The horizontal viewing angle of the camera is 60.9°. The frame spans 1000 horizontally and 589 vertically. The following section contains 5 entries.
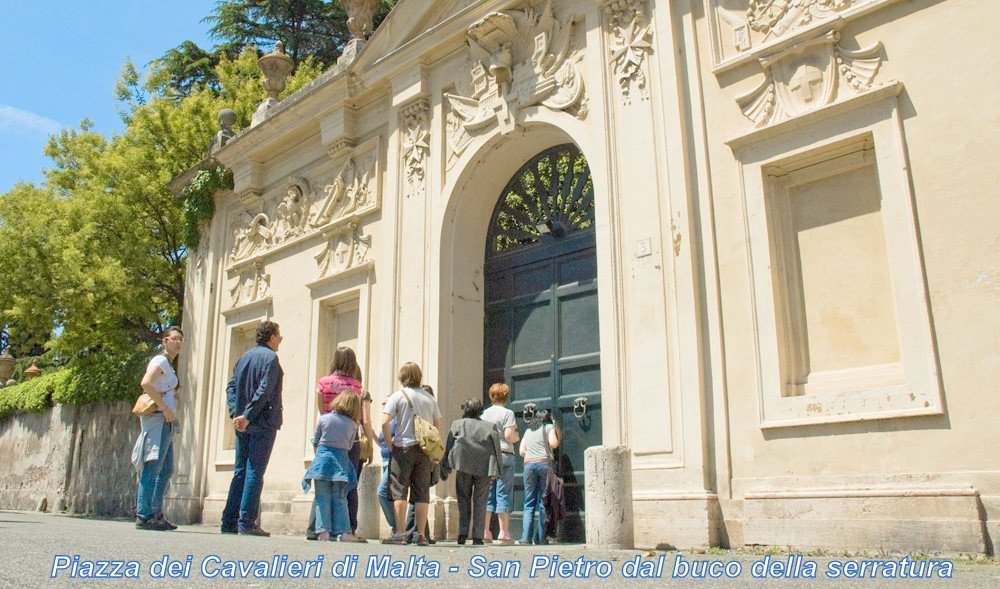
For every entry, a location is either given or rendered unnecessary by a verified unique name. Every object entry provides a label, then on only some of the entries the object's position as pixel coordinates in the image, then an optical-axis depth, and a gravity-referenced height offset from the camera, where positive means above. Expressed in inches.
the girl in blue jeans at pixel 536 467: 323.6 +13.7
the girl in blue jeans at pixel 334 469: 271.0 +11.9
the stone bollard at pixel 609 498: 246.2 +1.3
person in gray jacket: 286.5 +13.6
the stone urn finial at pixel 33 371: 914.9 +147.9
